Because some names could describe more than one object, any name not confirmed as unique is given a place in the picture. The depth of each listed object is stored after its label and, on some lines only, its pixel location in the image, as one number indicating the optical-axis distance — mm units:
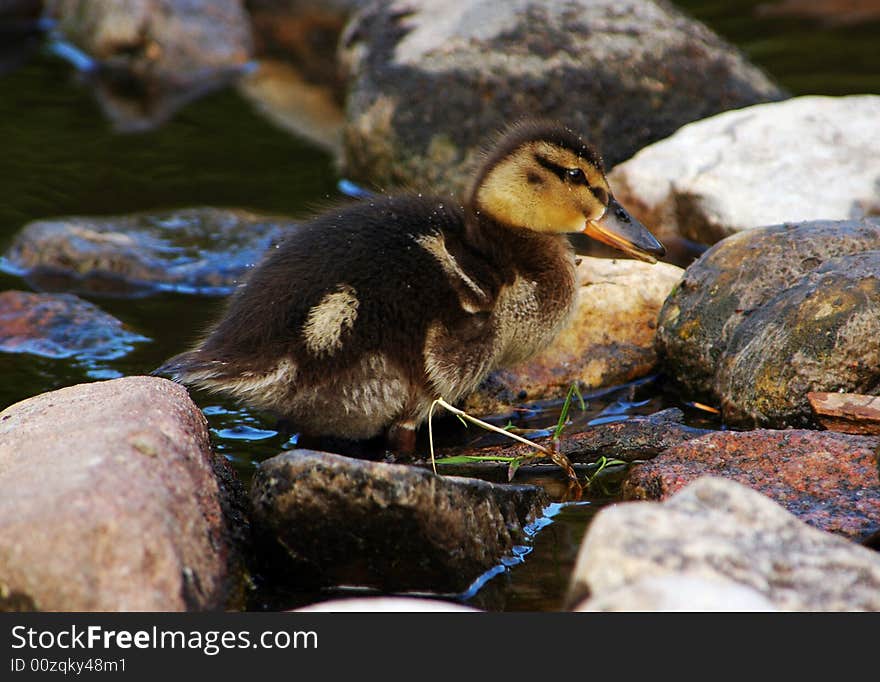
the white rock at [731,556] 5680
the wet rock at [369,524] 7273
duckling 8992
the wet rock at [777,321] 9281
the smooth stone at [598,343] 10758
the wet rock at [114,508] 6277
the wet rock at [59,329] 11680
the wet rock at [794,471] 7984
